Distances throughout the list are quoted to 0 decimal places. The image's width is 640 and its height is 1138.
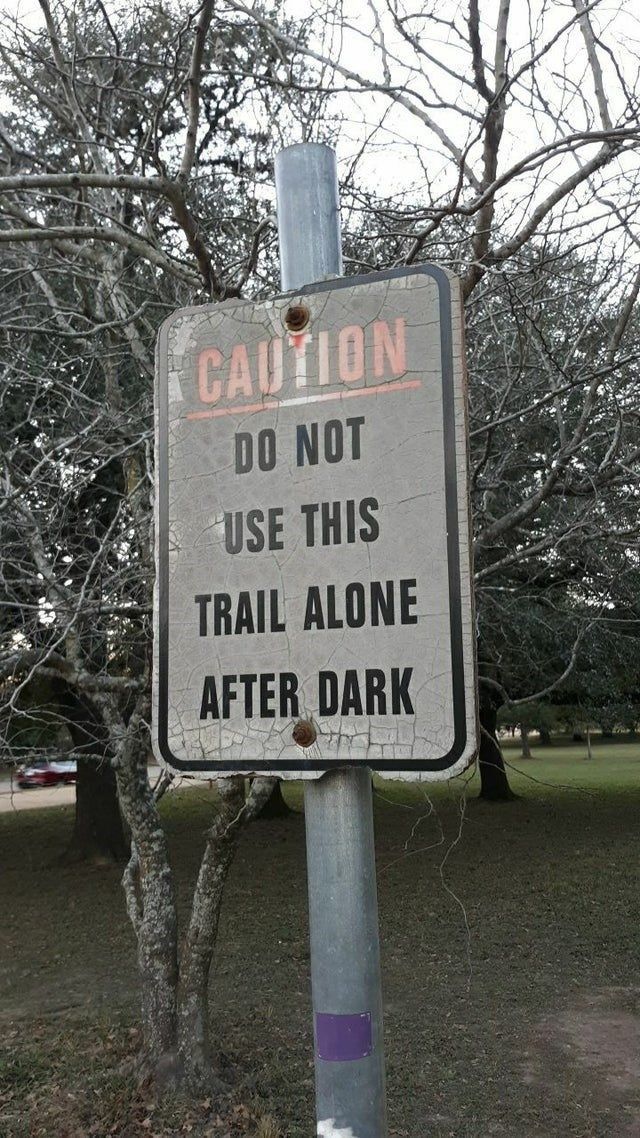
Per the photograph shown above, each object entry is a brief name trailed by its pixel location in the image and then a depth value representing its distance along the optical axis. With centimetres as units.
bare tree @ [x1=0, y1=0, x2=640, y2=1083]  471
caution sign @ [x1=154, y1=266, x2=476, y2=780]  154
